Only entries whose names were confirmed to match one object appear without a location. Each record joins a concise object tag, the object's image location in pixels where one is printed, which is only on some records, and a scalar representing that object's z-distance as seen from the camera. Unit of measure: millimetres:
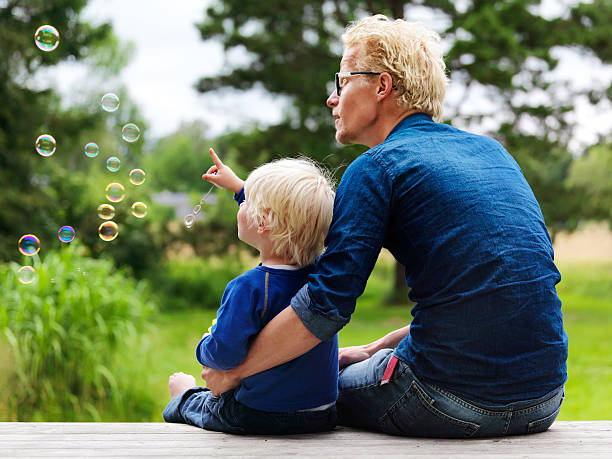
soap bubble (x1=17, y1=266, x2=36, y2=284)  3291
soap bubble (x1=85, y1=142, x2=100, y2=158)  3230
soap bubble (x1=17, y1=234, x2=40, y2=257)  3324
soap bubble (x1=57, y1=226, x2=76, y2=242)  2982
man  1658
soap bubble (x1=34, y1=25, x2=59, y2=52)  3672
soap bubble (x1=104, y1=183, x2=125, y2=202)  3182
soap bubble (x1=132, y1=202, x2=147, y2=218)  2932
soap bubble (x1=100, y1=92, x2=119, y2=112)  3236
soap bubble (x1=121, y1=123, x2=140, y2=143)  3182
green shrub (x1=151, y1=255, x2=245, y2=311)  13734
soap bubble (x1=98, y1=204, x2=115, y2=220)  3045
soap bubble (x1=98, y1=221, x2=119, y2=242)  3140
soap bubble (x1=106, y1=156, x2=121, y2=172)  3111
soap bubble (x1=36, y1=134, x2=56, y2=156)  3454
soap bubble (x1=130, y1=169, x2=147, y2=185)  3000
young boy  1755
